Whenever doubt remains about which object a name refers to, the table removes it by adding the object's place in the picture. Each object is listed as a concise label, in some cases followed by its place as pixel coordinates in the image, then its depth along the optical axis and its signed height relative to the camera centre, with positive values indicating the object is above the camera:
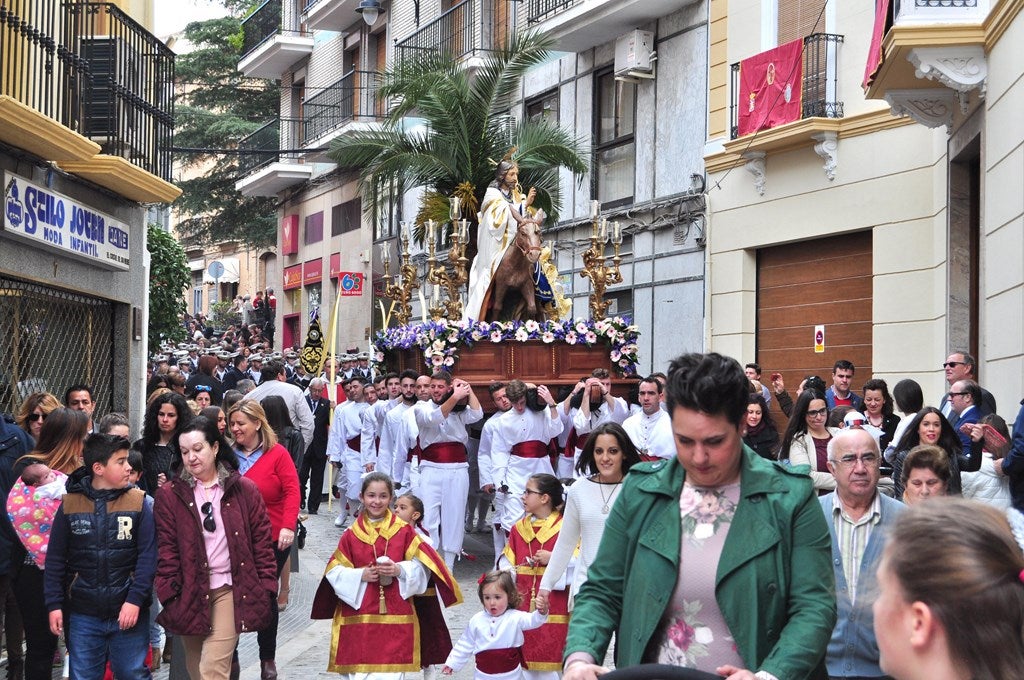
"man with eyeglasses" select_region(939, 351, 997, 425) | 10.41 -0.08
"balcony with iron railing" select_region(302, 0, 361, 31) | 35.00 +8.40
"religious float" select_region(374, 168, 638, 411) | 15.30 +0.35
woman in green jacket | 3.88 -0.57
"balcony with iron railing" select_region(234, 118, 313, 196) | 38.16 +5.15
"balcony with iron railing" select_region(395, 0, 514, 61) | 27.62 +6.54
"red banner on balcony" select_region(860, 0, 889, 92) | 13.98 +3.20
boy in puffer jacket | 7.12 -1.10
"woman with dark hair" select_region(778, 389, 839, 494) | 9.22 -0.53
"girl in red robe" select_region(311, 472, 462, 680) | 7.85 -1.34
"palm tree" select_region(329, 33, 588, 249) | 19.38 +2.94
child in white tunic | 7.94 -1.59
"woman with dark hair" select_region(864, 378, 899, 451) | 11.29 -0.41
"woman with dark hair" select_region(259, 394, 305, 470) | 10.97 -0.52
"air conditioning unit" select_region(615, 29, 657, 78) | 22.17 +4.67
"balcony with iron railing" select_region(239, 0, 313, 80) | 38.47 +8.34
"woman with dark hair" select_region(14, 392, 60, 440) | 9.09 -0.45
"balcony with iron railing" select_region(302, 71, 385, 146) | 34.16 +6.01
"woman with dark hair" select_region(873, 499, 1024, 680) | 2.15 -0.37
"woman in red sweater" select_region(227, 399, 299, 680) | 8.73 -0.77
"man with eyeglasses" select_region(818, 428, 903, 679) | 5.22 -0.67
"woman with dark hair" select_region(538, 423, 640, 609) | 6.96 -0.73
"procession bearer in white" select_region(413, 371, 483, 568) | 13.53 -1.09
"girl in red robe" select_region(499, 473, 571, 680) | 8.12 -1.19
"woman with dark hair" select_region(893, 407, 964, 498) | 7.89 -0.44
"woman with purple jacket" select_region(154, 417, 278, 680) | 7.13 -1.07
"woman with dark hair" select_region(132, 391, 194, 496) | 8.91 -0.56
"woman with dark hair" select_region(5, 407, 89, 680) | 7.79 -0.96
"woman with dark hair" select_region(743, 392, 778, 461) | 11.27 -0.62
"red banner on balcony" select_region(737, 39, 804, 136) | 18.27 +3.53
